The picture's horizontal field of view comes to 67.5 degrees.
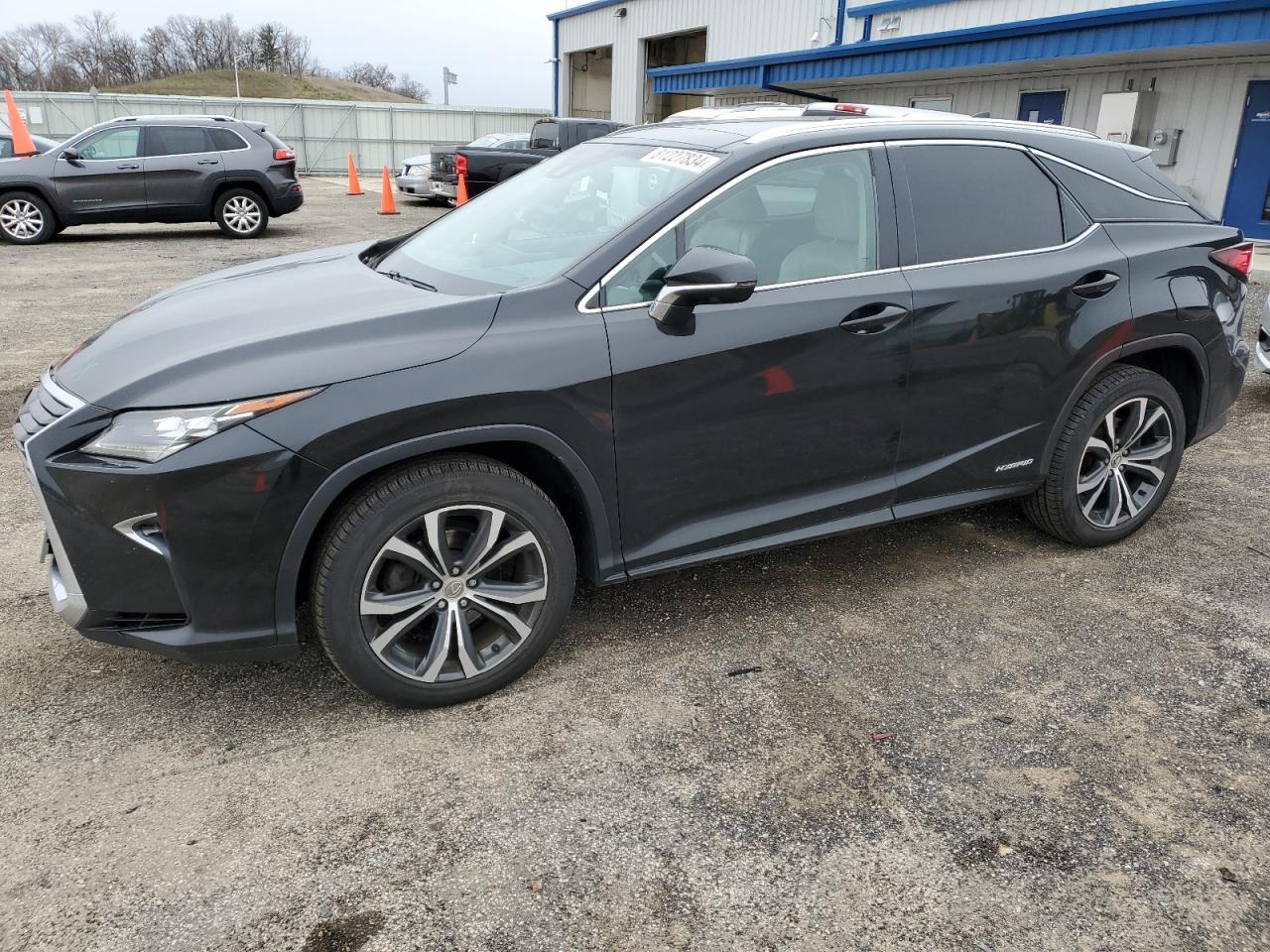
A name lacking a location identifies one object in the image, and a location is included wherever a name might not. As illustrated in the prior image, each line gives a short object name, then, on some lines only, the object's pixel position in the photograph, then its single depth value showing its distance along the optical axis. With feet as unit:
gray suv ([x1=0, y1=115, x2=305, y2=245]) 41.65
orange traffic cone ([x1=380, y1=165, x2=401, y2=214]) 57.88
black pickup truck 56.18
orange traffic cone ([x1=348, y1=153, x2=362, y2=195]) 72.49
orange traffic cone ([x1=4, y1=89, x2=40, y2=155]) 41.96
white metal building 43.57
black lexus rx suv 8.38
